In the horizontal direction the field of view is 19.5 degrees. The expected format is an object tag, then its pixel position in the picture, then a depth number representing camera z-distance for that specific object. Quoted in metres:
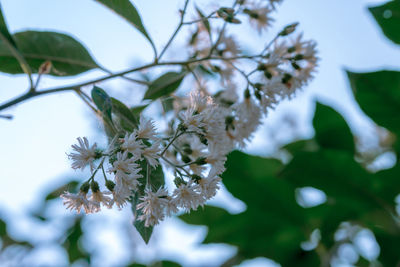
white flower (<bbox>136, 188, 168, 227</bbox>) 0.48
